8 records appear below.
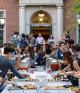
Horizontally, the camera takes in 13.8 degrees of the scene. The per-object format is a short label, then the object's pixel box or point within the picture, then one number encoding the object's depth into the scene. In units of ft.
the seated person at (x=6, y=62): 19.38
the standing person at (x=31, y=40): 66.19
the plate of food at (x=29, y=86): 19.75
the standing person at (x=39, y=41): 65.91
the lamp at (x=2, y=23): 70.45
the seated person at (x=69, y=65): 24.46
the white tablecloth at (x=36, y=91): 18.73
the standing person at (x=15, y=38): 62.41
